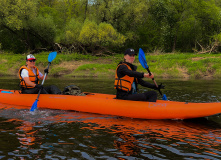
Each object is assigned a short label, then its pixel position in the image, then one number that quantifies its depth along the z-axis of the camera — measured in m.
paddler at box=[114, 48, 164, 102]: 5.96
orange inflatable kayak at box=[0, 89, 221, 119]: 5.85
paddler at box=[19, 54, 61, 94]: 7.24
